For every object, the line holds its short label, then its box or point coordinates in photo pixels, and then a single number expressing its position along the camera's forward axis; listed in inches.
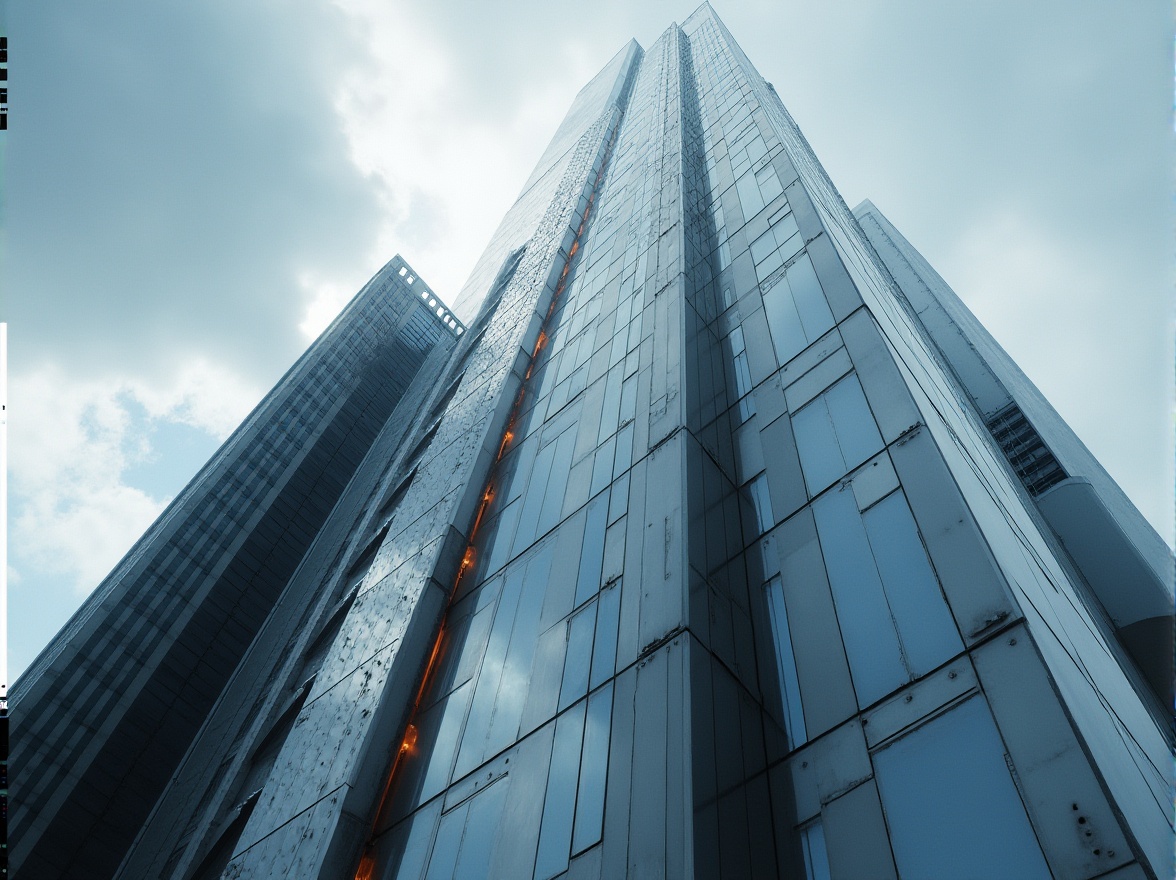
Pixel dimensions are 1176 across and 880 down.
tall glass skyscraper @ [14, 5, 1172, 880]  312.7
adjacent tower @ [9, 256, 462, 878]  1781.5
